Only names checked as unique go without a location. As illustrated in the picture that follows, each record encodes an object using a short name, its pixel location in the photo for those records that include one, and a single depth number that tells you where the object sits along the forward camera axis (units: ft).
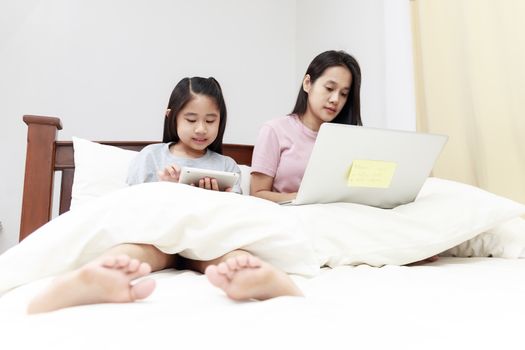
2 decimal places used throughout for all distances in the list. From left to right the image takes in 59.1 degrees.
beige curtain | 4.21
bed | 1.23
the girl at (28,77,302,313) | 1.56
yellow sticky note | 2.95
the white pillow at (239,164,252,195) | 4.82
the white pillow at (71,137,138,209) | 4.23
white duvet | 2.05
